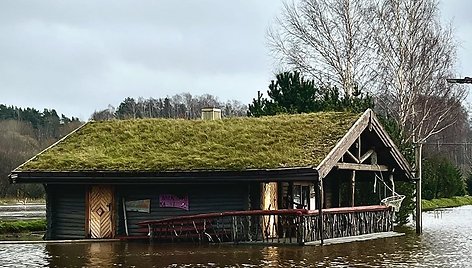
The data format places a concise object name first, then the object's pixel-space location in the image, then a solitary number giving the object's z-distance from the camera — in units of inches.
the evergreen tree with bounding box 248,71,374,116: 1425.9
